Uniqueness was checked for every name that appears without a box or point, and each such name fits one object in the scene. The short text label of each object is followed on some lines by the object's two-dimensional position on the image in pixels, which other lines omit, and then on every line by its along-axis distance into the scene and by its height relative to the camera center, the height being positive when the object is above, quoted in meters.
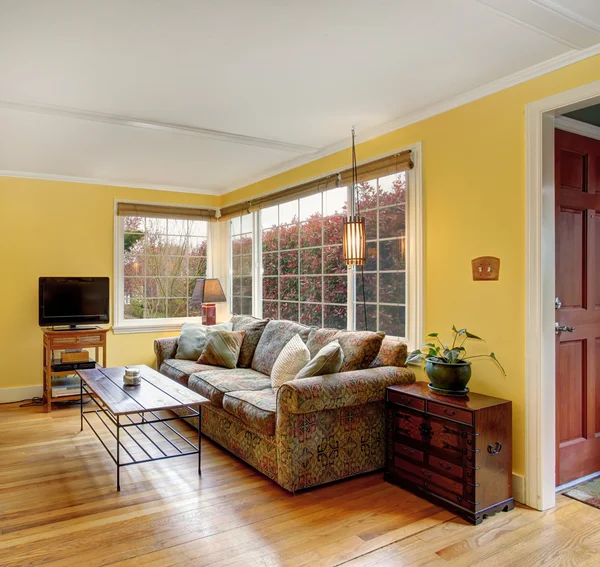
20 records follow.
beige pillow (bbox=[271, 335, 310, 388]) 3.50 -0.55
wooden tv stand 4.71 -0.55
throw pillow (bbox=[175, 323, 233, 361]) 4.80 -0.53
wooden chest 2.54 -0.90
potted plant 2.83 -0.47
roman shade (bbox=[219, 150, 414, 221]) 3.50 +0.91
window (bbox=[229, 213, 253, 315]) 5.68 +0.27
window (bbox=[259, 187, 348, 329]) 4.23 +0.25
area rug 2.75 -1.21
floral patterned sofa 2.84 -0.81
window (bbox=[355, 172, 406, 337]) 3.58 +0.22
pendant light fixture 3.40 +0.32
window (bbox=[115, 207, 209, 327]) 5.64 +0.26
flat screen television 5.00 -0.13
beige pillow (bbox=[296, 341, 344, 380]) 3.07 -0.49
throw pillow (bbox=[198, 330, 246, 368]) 4.48 -0.57
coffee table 2.99 -0.71
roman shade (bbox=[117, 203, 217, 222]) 5.57 +0.91
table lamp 5.66 -0.10
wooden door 2.94 -0.12
